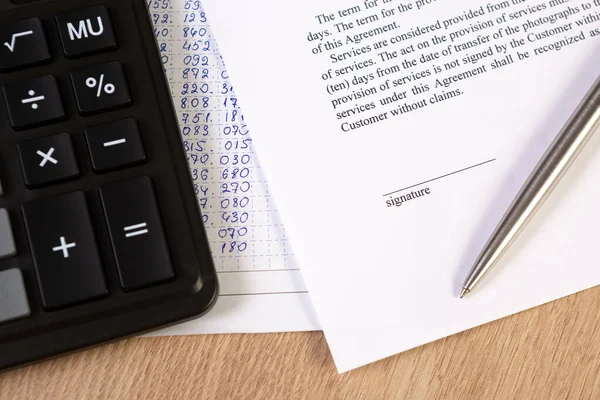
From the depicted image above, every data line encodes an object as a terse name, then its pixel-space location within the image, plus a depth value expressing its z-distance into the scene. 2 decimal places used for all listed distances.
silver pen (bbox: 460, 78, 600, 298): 0.32
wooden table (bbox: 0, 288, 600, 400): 0.30
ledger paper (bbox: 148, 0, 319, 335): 0.32
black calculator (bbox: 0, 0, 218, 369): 0.28
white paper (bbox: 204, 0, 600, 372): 0.32
